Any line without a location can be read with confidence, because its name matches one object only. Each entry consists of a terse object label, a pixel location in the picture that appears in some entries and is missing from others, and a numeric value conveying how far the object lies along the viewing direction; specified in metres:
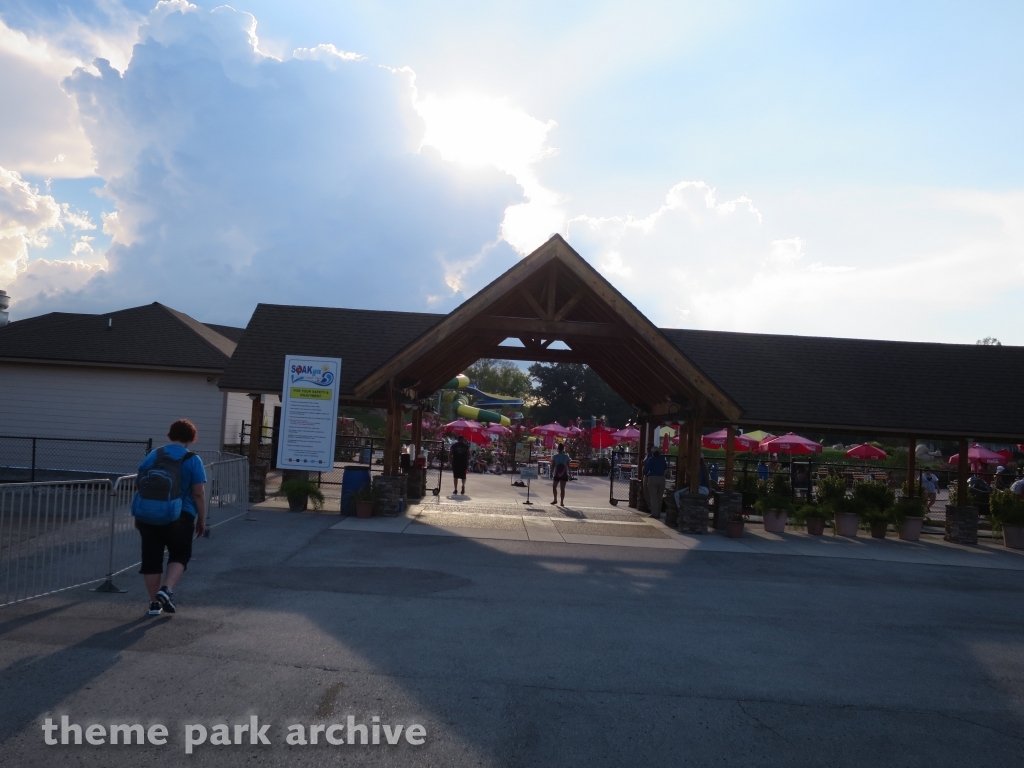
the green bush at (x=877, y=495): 17.50
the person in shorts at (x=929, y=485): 25.08
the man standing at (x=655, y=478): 18.39
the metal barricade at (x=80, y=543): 7.80
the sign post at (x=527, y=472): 23.89
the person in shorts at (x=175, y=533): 7.32
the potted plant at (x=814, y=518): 17.30
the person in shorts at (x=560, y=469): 20.48
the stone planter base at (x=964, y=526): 17.20
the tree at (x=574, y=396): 68.00
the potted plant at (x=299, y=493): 16.14
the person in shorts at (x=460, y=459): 21.48
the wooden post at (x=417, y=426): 20.73
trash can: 15.92
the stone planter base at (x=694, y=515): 16.03
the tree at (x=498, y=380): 86.94
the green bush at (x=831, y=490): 17.77
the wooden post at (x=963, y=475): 17.81
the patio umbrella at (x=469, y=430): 31.32
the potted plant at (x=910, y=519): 17.02
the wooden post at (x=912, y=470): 19.88
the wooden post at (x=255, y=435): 17.44
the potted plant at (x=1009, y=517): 16.84
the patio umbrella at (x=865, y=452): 30.97
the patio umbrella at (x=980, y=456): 33.01
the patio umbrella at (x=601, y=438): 35.47
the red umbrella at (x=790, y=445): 32.04
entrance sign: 15.89
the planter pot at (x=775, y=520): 17.39
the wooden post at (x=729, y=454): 16.43
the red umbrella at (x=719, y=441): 34.81
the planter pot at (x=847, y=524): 17.31
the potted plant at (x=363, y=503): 15.62
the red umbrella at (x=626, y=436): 38.41
